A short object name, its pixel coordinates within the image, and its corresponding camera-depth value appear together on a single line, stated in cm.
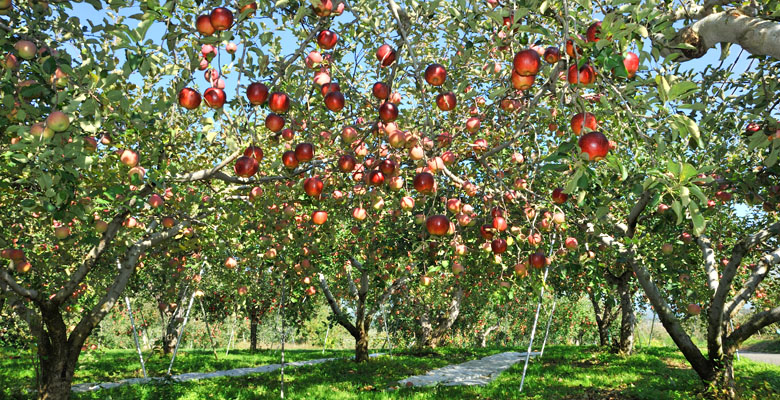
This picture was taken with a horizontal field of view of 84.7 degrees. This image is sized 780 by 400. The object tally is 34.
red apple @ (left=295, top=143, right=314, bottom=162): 282
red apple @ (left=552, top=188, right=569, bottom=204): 411
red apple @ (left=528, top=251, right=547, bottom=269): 406
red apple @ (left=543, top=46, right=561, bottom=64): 237
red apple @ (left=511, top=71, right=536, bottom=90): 219
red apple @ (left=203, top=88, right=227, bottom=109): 246
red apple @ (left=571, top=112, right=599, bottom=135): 205
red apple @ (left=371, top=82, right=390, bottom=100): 262
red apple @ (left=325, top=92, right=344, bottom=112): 256
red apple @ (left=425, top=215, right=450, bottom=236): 331
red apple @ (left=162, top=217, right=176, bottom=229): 565
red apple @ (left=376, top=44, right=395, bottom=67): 268
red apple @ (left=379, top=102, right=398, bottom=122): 252
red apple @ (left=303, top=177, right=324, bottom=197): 313
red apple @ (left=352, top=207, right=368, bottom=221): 356
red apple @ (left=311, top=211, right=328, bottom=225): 359
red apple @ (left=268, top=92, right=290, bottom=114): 259
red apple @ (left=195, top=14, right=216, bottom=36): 228
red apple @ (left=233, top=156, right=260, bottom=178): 278
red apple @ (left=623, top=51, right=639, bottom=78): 222
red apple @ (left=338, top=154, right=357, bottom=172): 299
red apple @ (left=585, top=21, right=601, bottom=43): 215
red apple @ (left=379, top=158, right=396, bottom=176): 288
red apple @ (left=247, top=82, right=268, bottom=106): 252
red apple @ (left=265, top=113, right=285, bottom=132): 269
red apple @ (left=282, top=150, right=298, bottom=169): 280
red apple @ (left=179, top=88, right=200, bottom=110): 255
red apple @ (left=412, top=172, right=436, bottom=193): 294
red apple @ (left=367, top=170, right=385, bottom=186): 302
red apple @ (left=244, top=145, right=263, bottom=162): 261
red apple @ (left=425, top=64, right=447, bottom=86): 258
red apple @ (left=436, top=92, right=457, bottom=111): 270
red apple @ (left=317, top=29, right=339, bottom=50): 271
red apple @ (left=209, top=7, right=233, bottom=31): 224
